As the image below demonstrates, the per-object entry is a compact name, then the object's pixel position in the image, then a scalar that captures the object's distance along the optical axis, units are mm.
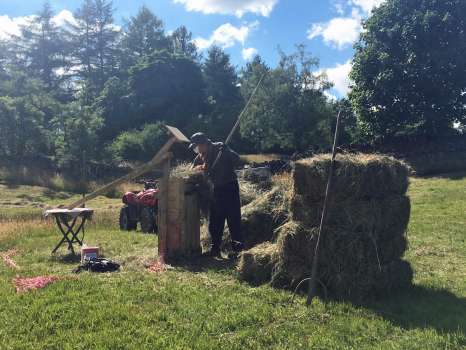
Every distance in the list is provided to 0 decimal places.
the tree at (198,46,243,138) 40281
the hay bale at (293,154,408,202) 5418
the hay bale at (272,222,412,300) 5363
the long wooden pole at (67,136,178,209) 7199
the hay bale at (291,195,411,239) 5445
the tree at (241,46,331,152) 35812
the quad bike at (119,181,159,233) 11539
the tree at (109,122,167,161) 36406
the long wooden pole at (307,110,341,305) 5079
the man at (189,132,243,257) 7480
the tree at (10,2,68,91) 52719
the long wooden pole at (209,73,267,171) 7500
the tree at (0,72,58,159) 30484
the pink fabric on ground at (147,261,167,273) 6776
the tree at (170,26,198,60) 66188
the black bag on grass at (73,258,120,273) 6812
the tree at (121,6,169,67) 54562
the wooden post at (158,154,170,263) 7480
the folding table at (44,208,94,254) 8336
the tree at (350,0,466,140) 24422
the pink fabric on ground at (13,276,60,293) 5707
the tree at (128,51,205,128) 42219
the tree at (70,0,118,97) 53406
